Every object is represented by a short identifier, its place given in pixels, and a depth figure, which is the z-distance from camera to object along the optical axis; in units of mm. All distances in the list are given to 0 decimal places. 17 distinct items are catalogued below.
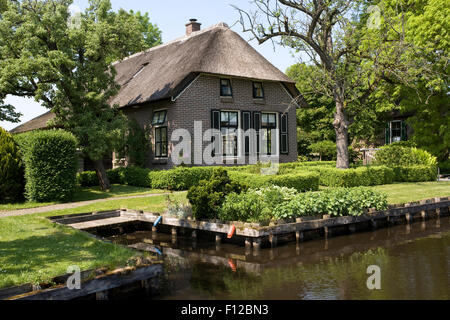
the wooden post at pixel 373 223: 11711
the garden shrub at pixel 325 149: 28375
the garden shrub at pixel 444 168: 24062
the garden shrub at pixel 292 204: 10039
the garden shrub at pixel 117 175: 19719
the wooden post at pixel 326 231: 10659
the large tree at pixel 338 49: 16953
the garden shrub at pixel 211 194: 10555
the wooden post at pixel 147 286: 6614
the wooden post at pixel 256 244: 9398
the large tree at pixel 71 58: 15766
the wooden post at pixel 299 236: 10069
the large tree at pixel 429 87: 22578
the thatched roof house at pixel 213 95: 19203
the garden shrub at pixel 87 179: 18969
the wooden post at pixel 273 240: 9562
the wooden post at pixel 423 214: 13125
